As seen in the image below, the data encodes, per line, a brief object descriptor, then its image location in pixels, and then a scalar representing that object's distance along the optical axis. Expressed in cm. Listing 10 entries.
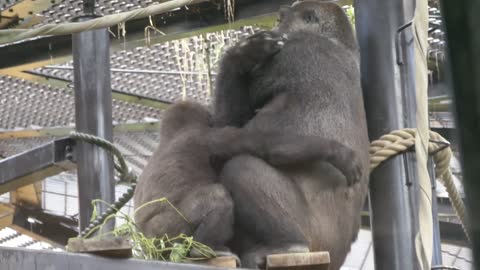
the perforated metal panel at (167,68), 1028
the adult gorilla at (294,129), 542
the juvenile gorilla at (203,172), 532
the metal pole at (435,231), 600
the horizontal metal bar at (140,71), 1148
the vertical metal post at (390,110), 602
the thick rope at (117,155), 705
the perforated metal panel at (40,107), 1244
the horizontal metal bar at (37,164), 913
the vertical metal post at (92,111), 884
